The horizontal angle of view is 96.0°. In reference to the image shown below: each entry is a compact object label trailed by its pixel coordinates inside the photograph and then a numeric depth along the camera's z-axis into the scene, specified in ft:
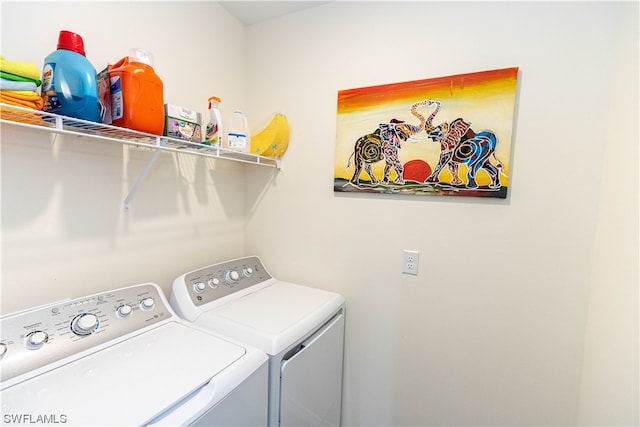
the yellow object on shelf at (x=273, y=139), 5.34
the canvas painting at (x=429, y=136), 3.94
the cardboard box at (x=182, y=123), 3.73
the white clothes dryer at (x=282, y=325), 3.54
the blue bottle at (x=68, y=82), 2.81
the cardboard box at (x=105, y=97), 3.34
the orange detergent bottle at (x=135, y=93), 3.24
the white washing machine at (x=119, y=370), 2.32
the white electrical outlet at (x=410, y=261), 4.62
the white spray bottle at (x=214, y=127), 4.42
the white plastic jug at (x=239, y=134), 4.81
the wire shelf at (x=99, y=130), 2.67
